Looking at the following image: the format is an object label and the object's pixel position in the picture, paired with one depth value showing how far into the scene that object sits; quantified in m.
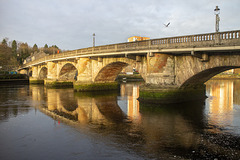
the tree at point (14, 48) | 97.88
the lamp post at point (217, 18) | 13.98
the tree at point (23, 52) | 98.62
